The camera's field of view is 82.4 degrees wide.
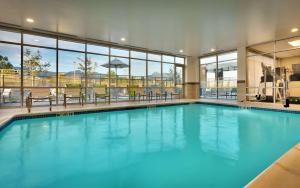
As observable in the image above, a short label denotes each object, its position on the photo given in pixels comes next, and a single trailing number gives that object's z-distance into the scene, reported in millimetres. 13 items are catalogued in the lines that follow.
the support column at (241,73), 8492
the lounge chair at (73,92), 6598
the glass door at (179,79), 10984
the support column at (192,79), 11172
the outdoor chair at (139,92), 8639
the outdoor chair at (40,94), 5937
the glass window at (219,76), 9562
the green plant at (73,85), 6900
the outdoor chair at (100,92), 7316
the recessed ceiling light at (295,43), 7326
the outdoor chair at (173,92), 9819
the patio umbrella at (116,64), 7920
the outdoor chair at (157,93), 9359
